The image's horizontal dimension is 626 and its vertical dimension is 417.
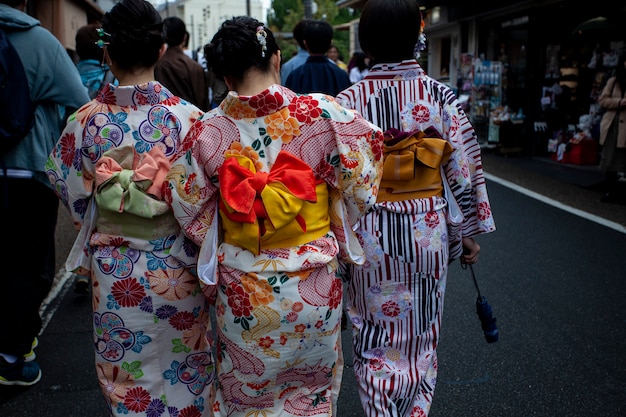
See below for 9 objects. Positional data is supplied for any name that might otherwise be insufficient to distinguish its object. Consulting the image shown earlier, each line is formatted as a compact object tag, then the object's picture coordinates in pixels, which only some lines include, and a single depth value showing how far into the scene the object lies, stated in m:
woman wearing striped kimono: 2.41
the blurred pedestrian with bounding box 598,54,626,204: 7.47
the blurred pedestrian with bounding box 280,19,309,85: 5.73
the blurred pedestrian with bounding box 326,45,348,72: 10.67
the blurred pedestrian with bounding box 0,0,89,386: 3.05
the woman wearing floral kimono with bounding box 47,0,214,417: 2.26
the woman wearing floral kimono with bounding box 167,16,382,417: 1.98
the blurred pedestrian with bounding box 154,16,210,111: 4.96
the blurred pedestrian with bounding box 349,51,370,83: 11.12
